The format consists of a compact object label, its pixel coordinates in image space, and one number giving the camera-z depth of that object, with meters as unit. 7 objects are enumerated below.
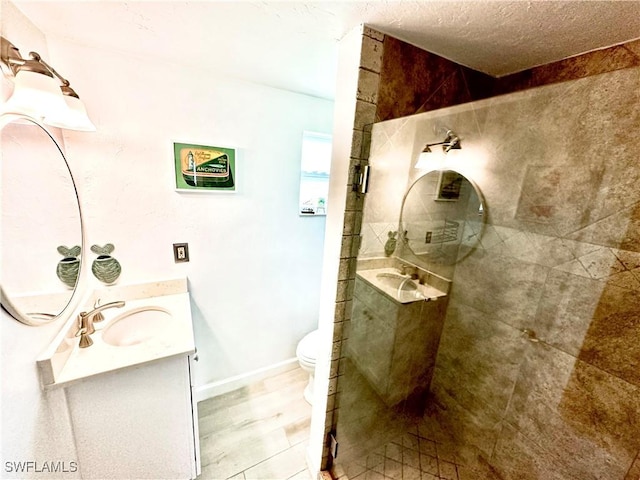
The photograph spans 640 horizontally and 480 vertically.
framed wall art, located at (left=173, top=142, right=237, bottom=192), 1.40
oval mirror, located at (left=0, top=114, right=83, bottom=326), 0.74
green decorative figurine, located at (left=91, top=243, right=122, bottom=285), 1.31
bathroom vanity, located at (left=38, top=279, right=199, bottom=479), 0.96
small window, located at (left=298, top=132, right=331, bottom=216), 1.73
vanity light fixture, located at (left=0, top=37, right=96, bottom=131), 0.76
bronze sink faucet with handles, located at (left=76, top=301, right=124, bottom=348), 1.09
